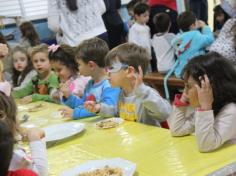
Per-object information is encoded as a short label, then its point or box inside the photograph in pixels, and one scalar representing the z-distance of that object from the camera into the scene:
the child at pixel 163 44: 4.87
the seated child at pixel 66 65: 3.26
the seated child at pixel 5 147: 1.06
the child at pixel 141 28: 5.42
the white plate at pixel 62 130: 2.12
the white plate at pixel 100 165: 1.58
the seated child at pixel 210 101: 1.72
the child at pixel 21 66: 3.92
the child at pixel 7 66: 4.15
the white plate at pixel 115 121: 2.27
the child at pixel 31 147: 1.60
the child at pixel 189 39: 4.43
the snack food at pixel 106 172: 1.55
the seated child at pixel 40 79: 3.61
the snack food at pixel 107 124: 2.23
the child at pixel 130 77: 2.33
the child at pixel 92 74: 2.71
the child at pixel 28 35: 5.45
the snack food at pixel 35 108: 3.01
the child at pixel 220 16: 5.66
